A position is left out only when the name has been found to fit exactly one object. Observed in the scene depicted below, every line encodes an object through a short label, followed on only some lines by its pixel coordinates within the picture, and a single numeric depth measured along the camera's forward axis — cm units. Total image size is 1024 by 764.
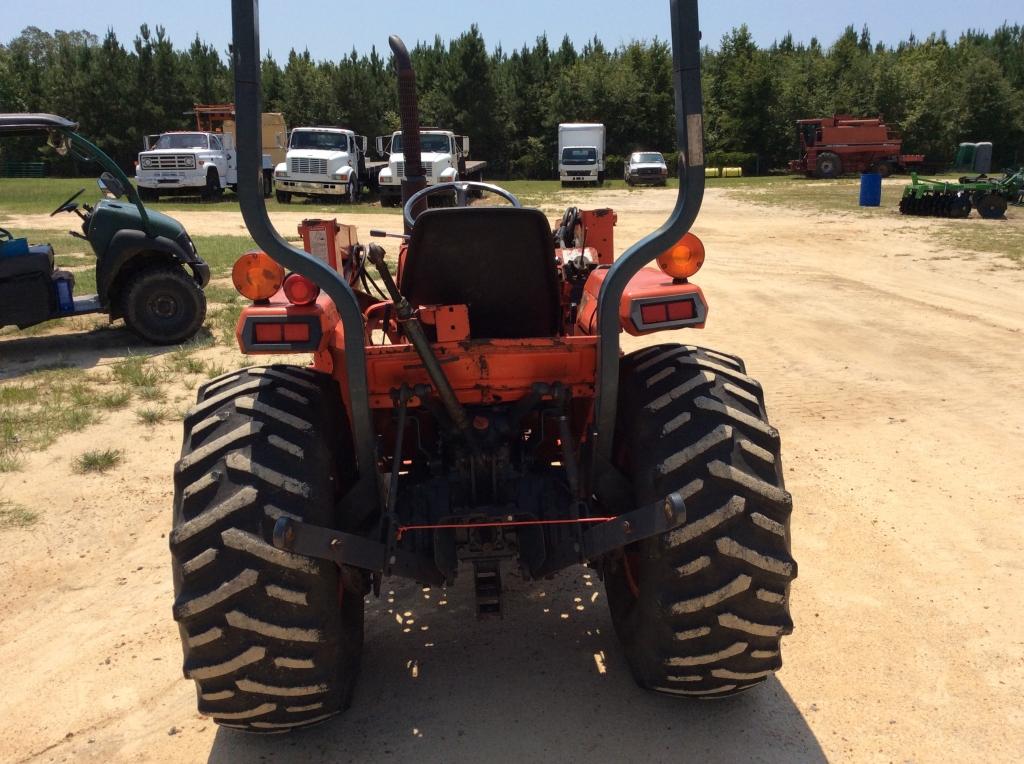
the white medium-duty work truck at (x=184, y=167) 2616
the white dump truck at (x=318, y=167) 2480
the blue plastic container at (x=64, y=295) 820
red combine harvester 3659
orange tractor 248
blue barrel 2219
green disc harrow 1930
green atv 795
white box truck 3519
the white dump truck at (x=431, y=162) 2408
